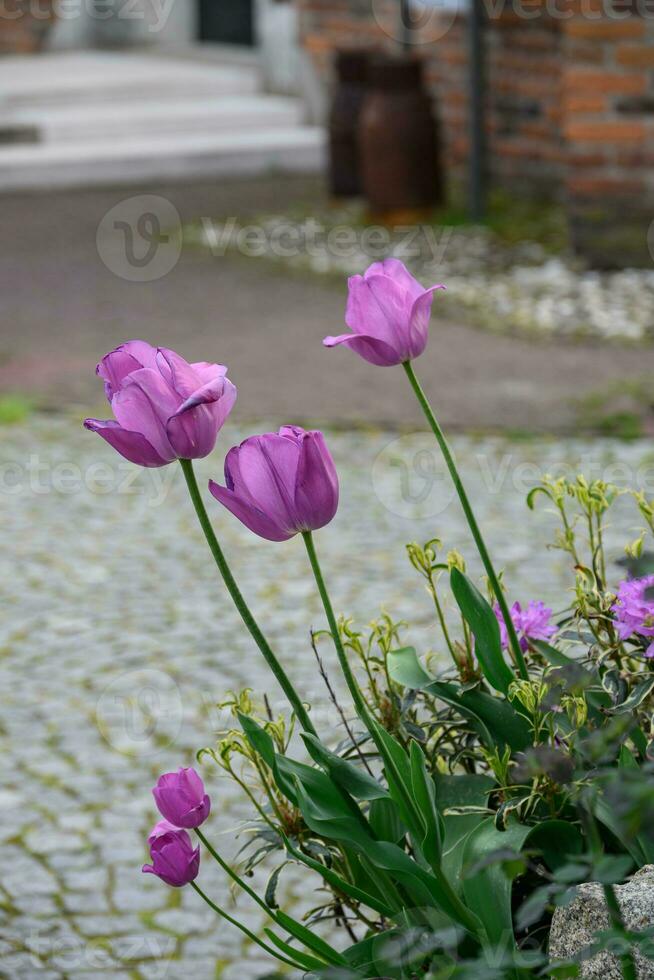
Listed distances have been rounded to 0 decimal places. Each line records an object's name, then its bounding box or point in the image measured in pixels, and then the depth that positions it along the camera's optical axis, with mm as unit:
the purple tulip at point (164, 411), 2727
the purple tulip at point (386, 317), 3090
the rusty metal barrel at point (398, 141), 19500
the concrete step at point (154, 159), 24781
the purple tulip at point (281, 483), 2713
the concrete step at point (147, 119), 26984
